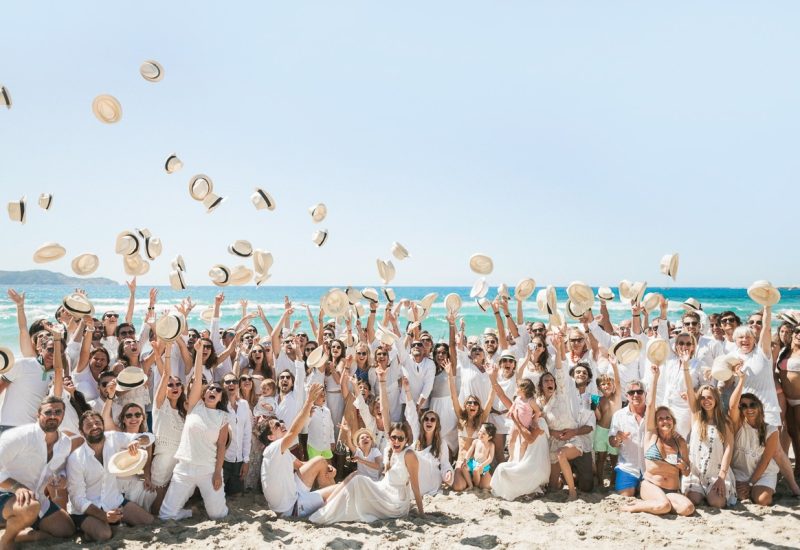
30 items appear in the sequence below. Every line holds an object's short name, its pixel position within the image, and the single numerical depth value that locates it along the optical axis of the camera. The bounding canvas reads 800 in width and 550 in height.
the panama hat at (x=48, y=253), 7.26
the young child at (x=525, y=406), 6.71
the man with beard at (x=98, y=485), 5.41
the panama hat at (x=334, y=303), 8.11
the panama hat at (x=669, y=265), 8.27
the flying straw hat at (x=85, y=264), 7.61
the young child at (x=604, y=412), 7.00
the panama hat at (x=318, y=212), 9.34
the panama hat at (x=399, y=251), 10.23
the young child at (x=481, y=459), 6.98
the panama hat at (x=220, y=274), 7.75
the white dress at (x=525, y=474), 6.56
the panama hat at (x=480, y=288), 9.18
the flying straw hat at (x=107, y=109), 7.28
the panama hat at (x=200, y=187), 7.97
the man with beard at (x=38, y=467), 5.12
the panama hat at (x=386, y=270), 9.83
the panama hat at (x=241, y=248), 8.36
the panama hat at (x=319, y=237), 9.36
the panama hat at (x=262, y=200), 8.45
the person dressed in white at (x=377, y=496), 5.94
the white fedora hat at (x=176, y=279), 8.15
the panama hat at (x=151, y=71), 7.55
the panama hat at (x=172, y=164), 8.15
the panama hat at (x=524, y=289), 8.73
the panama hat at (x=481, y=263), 9.31
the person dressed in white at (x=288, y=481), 5.87
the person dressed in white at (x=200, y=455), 5.87
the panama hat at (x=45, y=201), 7.82
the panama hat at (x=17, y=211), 7.46
